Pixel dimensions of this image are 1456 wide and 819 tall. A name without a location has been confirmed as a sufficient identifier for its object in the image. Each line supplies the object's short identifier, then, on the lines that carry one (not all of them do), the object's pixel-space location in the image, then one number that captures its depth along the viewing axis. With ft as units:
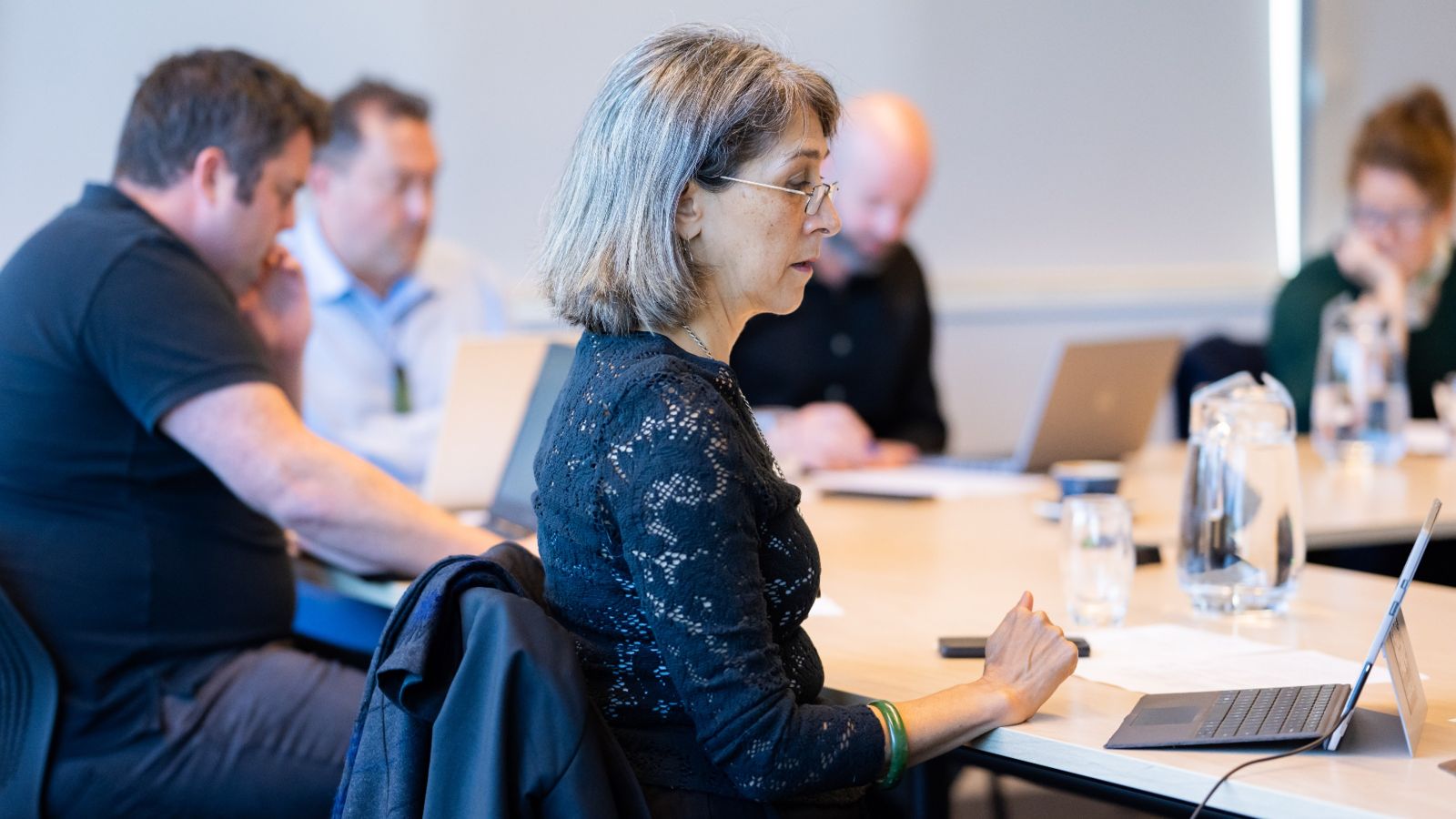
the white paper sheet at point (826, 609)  13.89
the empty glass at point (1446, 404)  17.38
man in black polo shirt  13.95
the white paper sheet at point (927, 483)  16.15
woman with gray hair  12.51
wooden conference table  12.33
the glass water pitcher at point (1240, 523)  13.80
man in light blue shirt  17.12
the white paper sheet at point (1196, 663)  13.04
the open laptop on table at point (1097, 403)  16.32
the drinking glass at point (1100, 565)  13.69
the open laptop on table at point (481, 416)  15.50
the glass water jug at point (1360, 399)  16.90
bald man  18.73
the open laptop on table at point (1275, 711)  12.47
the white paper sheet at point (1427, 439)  17.23
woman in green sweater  18.79
